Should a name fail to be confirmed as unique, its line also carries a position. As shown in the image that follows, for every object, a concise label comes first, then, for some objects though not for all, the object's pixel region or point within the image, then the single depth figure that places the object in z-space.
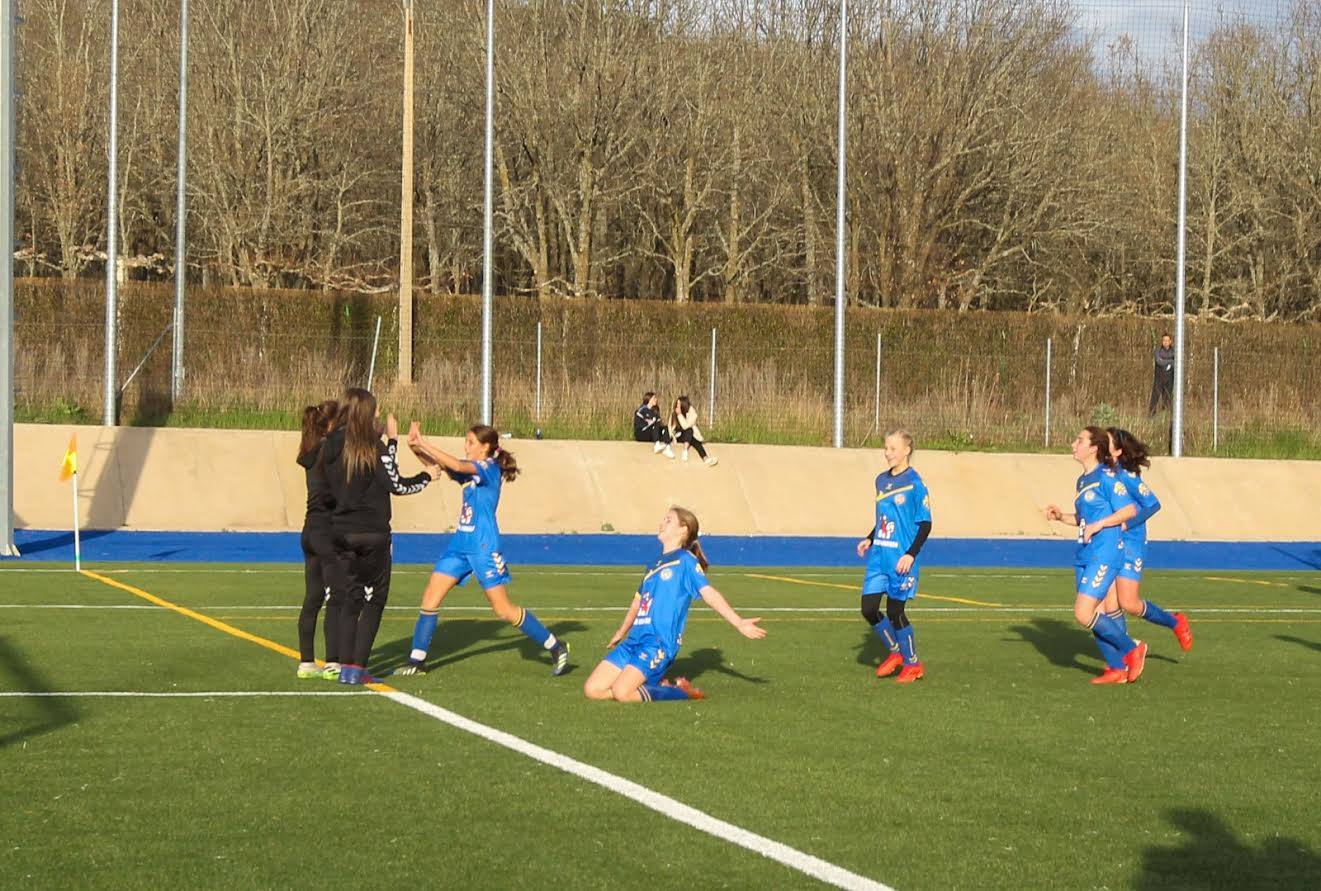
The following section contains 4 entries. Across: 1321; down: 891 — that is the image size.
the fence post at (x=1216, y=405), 38.08
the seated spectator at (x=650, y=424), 32.72
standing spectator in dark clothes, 37.69
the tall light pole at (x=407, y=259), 36.62
